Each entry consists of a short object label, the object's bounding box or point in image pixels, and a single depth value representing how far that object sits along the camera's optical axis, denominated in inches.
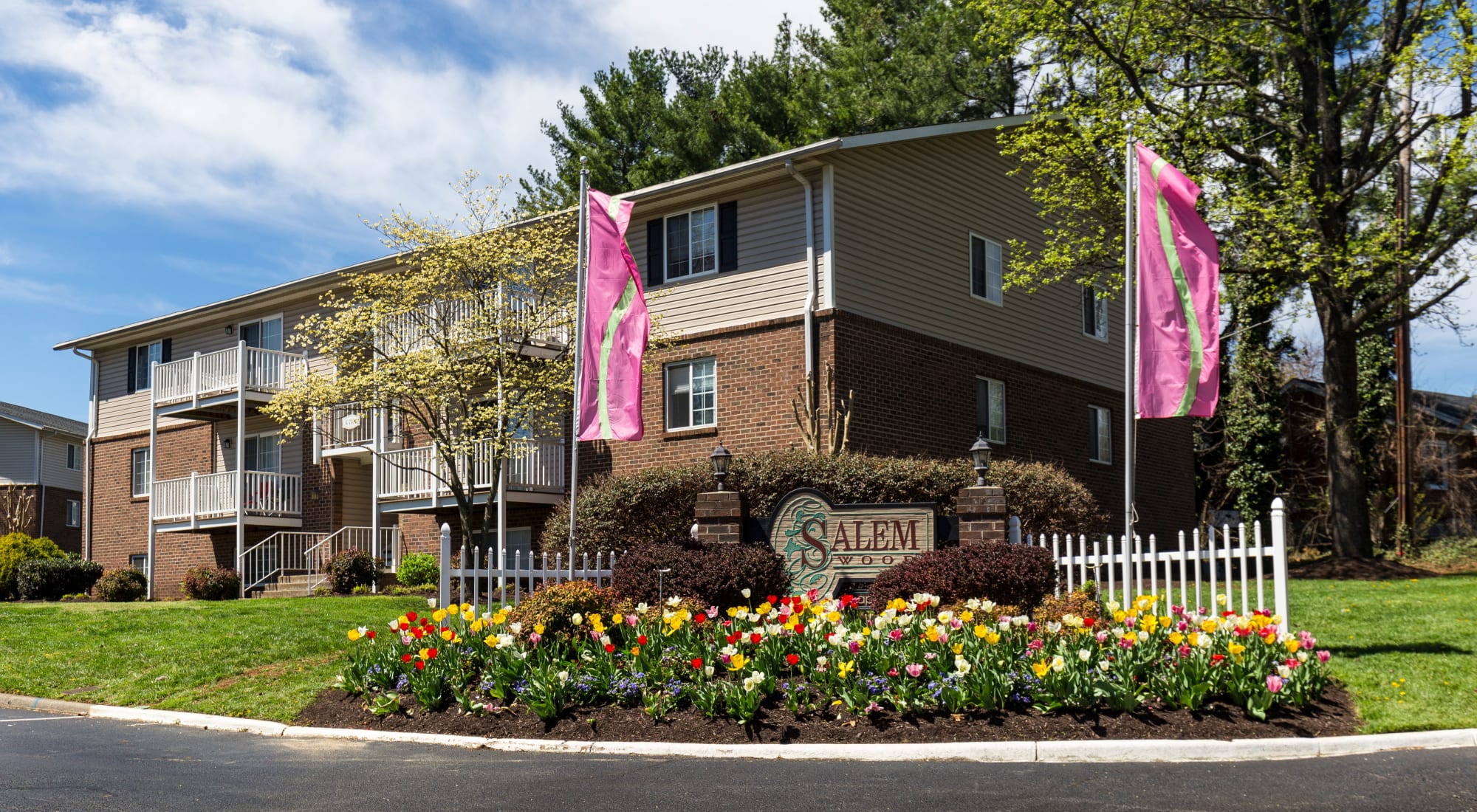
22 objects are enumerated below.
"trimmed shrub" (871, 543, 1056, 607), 494.3
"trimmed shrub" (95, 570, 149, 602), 1045.8
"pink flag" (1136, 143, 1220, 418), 473.7
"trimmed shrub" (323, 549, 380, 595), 993.5
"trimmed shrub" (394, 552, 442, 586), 977.5
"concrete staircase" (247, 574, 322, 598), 1042.1
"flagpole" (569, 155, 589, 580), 532.4
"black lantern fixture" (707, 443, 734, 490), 585.6
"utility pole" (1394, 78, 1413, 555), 977.5
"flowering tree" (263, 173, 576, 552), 877.2
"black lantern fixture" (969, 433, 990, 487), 545.0
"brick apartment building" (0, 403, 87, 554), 1955.0
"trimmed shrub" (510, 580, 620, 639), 446.6
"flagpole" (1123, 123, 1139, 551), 477.1
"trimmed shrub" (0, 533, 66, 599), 1080.8
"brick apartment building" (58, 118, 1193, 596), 879.1
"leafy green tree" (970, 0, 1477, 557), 856.3
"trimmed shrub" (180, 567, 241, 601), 994.7
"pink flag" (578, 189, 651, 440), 542.0
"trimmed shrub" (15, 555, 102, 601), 1070.4
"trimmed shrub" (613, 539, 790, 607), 522.0
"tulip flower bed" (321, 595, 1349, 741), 367.9
